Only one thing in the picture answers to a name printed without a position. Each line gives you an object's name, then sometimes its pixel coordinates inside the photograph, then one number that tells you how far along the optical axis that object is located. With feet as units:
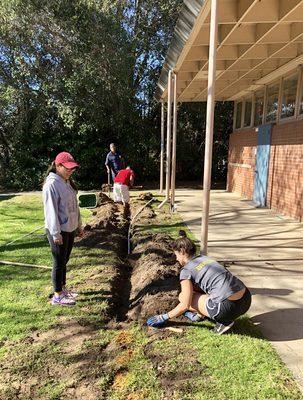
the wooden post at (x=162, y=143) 43.34
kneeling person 11.12
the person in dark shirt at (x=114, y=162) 39.49
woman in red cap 12.87
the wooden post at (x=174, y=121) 28.27
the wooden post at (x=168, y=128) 30.63
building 18.37
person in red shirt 30.48
